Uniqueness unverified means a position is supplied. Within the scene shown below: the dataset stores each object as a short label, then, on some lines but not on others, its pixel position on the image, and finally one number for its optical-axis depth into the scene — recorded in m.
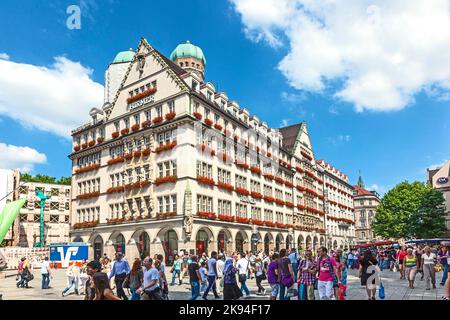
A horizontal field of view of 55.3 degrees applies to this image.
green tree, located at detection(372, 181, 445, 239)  67.12
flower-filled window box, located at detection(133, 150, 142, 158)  44.55
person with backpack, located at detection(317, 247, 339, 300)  12.10
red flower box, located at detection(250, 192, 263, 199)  50.28
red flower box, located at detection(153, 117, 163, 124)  43.41
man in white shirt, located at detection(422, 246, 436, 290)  18.97
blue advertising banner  42.16
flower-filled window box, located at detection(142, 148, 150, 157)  43.72
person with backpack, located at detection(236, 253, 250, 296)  17.92
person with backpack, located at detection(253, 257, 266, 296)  19.24
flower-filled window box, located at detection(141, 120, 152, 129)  44.62
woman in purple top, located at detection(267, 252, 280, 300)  13.01
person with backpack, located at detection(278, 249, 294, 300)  12.90
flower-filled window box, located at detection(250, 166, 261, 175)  50.66
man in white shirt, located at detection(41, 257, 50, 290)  23.50
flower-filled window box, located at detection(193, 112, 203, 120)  41.53
